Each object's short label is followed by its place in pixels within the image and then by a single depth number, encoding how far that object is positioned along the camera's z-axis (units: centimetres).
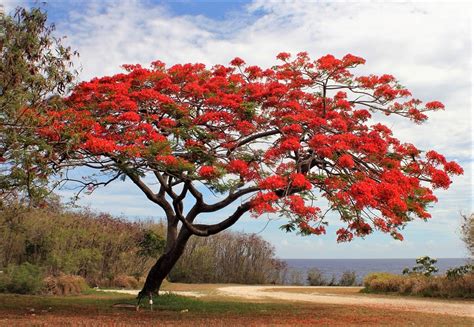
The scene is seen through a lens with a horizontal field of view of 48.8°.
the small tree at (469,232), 1941
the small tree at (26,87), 934
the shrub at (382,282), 2106
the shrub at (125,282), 2366
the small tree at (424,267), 2300
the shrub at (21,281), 1773
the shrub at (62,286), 1852
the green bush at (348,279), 2886
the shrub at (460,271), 1922
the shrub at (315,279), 2939
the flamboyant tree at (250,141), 1077
